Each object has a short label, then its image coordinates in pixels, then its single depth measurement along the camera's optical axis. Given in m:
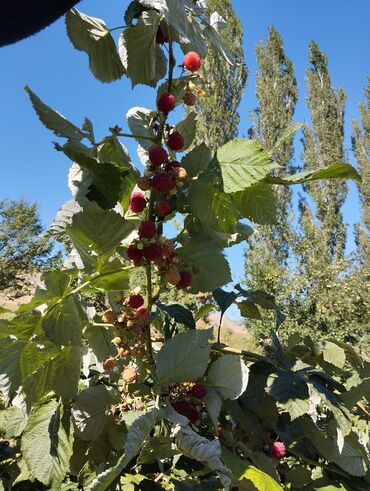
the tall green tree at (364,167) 12.33
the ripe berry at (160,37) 0.49
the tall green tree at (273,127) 10.60
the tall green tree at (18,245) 14.45
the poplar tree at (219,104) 10.88
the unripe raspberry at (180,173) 0.42
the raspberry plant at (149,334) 0.41
